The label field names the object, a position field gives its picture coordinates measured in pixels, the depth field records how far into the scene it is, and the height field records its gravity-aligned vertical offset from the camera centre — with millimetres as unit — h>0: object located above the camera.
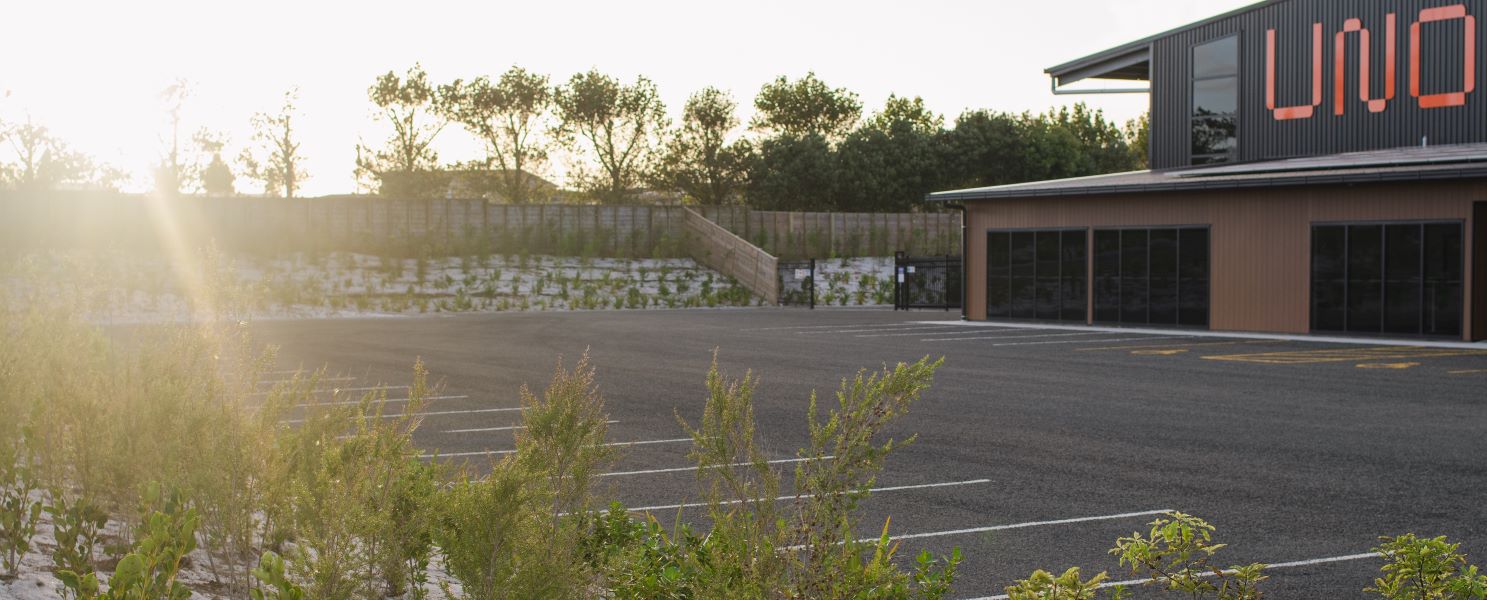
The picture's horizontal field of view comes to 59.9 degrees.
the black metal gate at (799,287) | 45938 -277
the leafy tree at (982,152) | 71750 +7104
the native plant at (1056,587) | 4316 -1056
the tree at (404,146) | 63531 +6716
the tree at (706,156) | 71375 +6887
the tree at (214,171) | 58406 +5036
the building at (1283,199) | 24922 +1714
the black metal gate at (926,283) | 43656 -135
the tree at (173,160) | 57059 +5390
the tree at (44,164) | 53625 +5160
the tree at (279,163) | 60062 +5526
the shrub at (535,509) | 4297 -821
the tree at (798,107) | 82438 +11076
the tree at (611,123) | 68375 +8492
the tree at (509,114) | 66000 +8649
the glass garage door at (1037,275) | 30875 +96
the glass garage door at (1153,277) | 28453 +37
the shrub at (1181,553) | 4375 -969
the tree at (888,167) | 68812 +6041
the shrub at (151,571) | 3857 -924
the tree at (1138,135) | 104962 +13025
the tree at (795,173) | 68125 +5675
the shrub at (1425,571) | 4258 -985
